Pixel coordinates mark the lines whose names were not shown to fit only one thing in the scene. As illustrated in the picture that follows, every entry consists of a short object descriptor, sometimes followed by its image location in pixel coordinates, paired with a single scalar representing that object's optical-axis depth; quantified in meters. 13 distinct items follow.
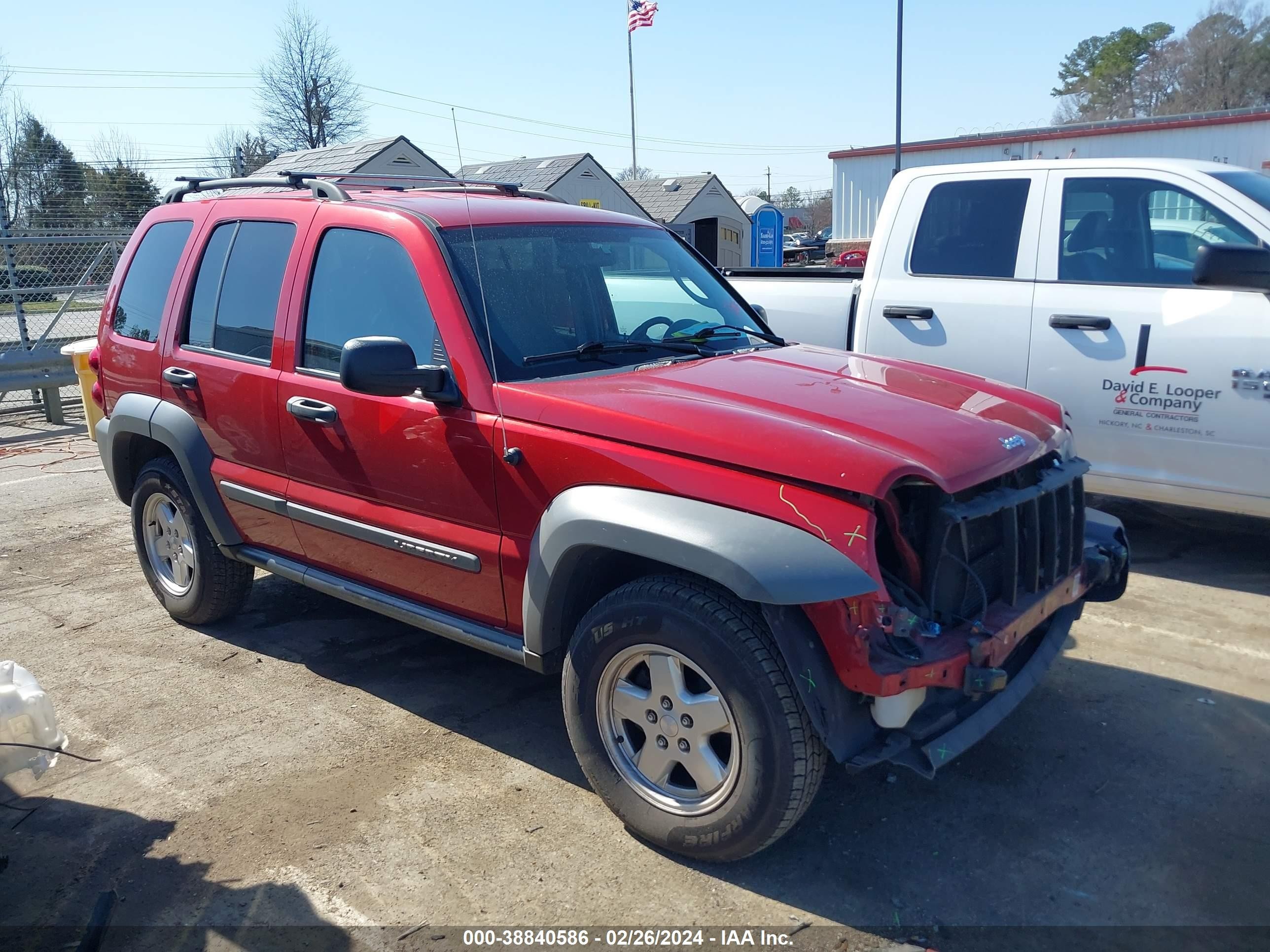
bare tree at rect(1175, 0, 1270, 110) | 52.38
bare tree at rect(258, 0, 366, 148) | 51.06
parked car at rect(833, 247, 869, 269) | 14.90
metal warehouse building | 22.53
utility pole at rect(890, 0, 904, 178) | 19.97
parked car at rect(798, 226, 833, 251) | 40.30
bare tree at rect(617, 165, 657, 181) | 48.24
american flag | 32.12
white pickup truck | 5.11
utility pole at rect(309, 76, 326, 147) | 51.25
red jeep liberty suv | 2.84
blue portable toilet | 20.33
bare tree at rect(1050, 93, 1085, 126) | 59.88
